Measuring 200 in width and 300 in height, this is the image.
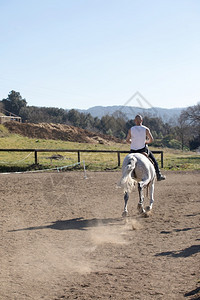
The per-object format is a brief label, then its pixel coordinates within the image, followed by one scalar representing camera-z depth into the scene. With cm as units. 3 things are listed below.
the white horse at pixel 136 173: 882
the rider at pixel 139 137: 977
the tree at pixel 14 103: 9225
